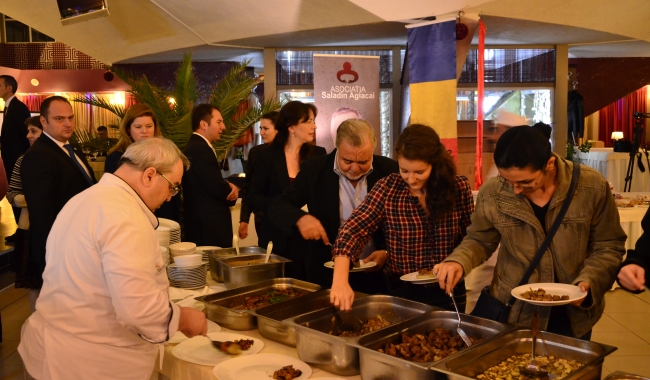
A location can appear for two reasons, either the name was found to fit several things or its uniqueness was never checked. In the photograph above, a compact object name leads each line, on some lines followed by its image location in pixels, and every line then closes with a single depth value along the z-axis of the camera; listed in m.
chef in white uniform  1.71
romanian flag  6.28
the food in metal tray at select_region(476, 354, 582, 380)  1.63
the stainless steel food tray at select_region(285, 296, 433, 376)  1.76
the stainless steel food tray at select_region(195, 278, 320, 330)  2.18
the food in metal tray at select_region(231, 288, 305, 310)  2.31
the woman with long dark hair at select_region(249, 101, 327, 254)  3.53
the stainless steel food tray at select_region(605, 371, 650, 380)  1.51
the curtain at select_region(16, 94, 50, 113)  12.27
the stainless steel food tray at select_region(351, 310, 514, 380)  1.57
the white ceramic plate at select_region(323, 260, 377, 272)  2.36
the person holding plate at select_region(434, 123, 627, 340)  1.90
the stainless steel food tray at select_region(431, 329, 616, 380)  1.53
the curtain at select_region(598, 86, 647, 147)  14.95
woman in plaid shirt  2.22
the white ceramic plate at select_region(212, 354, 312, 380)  1.79
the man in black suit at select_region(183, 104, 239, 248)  3.89
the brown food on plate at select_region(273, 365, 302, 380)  1.76
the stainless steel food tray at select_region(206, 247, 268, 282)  2.86
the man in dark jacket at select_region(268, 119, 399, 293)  2.56
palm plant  6.00
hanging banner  7.24
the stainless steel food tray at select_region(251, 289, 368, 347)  2.03
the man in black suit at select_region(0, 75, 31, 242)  6.62
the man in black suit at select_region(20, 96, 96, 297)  3.24
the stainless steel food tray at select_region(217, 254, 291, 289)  2.62
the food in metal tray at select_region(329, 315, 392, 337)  2.04
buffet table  1.83
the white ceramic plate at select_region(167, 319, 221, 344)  2.14
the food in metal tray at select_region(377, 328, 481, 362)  1.71
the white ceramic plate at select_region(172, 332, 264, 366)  1.93
